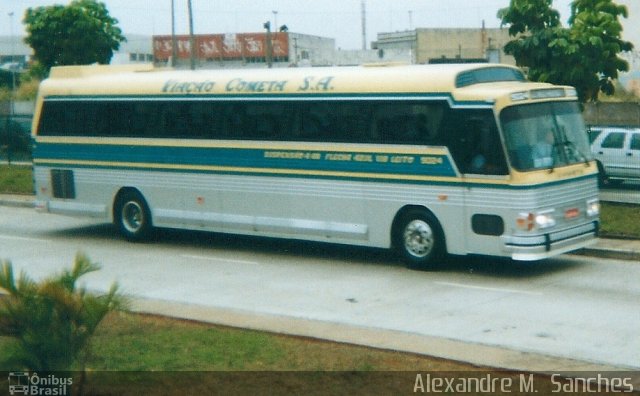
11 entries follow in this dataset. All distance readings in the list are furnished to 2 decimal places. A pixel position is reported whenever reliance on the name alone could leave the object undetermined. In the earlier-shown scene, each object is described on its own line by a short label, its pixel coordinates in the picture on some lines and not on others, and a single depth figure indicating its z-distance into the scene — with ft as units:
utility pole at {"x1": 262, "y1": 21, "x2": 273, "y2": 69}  174.91
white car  86.28
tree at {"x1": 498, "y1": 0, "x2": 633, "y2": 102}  75.72
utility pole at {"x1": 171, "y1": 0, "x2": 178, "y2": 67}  169.97
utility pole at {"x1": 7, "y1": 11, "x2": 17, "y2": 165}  116.47
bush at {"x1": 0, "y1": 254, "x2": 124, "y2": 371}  26.66
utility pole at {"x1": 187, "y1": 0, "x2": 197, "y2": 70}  156.87
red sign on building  272.72
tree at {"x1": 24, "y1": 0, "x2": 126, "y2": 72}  135.74
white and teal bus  50.47
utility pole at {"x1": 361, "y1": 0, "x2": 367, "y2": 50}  312.99
